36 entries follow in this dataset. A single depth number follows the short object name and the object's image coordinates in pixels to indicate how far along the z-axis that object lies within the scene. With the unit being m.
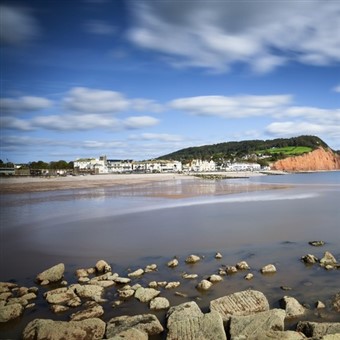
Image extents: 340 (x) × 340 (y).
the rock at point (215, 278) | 9.20
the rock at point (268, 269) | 9.88
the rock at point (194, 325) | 6.13
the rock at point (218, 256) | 11.50
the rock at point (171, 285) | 8.85
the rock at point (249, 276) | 9.38
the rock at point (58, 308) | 7.64
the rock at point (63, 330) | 6.31
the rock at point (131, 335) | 5.94
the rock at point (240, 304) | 7.14
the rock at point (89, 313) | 7.25
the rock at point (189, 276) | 9.59
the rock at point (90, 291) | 8.33
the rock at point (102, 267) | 10.35
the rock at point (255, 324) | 6.14
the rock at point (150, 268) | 10.29
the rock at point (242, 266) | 10.23
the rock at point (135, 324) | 6.46
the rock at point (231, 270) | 9.91
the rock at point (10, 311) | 7.23
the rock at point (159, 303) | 7.66
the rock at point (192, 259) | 11.10
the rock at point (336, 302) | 7.40
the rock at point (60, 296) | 8.13
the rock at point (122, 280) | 9.27
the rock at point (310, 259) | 10.75
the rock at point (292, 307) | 7.12
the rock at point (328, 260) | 10.45
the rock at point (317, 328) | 6.01
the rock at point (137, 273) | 9.88
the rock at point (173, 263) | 10.71
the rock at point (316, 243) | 12.95
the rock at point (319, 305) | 7.45
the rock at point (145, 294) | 8.09
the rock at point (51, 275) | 9.56
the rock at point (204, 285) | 8.71
